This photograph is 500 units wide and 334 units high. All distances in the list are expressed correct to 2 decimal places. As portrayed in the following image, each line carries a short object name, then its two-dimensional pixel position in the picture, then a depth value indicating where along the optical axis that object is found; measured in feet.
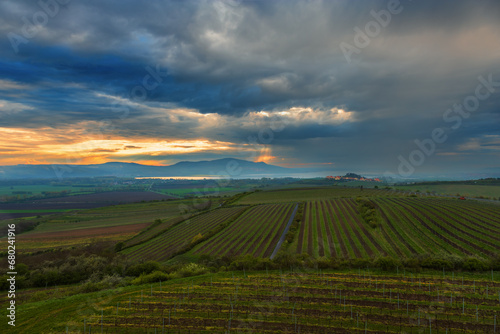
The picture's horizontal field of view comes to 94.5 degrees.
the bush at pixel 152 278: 107.55
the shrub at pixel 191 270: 115.48
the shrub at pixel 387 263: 108.47
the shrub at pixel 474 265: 103.04
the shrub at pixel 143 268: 122.83
